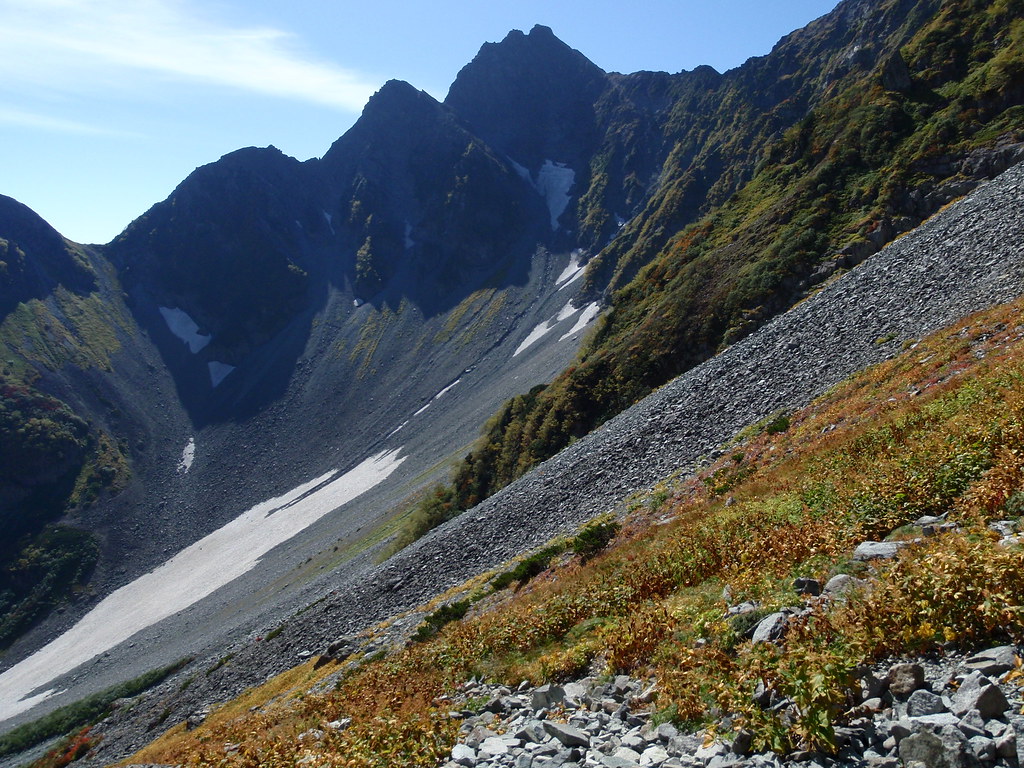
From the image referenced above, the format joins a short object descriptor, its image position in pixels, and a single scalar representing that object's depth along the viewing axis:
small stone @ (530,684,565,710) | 9.88
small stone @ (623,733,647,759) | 7.51
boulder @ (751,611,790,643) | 8.38
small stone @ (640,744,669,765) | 7.00
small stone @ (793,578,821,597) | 9.43
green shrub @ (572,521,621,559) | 22.45
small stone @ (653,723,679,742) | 7.45
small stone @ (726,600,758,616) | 9.55
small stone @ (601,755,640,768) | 6.99
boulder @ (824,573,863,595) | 8.80
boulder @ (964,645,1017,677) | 6.21
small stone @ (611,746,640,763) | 7.27
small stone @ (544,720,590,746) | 7.97
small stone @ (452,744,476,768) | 8.59
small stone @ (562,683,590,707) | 9.57
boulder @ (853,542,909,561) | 9.51
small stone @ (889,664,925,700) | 6.44
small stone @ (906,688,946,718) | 6.02
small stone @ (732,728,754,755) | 6.57
